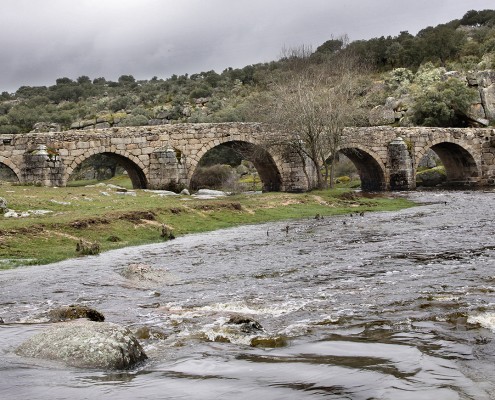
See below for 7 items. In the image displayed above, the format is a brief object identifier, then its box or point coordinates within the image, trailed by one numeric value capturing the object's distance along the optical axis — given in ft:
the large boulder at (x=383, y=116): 212.43
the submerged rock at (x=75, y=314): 27.35
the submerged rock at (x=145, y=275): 39.60
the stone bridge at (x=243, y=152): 113.80
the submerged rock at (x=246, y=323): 25.34
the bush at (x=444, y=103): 189.88
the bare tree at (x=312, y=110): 126.21
